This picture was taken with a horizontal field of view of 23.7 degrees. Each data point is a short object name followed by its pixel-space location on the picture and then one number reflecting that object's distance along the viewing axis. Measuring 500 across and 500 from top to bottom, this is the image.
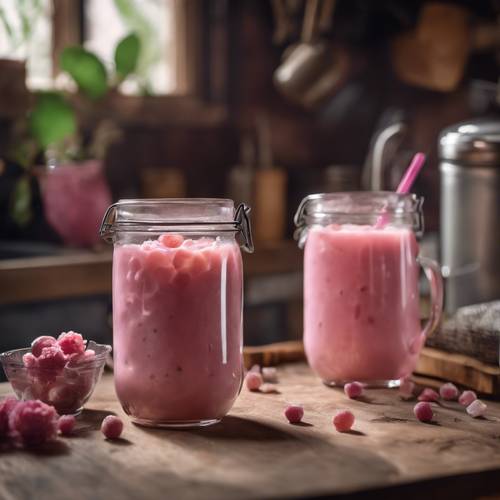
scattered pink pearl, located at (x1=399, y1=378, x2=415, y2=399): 0.86
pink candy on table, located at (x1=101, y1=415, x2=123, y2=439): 0.74
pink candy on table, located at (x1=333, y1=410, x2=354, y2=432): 0.76
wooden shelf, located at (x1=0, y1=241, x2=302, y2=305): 1.38
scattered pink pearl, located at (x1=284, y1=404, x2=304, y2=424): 0.77
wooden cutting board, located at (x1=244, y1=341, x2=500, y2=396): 0.87
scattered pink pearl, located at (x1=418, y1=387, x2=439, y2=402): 0.85
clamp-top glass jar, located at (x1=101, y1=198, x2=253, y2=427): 0.76
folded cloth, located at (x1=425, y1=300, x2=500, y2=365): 0.90
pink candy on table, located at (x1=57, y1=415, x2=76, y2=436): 0.75
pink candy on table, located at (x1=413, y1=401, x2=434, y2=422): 0.78
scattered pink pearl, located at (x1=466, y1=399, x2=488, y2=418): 0.80
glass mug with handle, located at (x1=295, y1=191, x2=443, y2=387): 0.88
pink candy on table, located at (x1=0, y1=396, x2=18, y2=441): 0.73
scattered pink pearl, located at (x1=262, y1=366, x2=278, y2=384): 0.92
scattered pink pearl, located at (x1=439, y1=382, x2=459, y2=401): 0.86
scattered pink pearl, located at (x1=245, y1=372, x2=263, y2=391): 0.87
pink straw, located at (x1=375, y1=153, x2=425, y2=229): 0.90
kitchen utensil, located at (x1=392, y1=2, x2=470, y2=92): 1.73
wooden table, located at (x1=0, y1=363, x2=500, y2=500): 0.64
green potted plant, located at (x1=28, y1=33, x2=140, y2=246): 1.60
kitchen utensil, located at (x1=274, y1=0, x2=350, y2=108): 1.80
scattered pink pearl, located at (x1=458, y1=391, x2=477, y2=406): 0.83
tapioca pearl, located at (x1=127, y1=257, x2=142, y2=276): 0.77
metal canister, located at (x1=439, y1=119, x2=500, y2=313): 1.16
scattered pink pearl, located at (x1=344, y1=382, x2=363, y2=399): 0.85
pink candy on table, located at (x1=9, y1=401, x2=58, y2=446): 0.72
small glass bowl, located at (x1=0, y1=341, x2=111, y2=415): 0.79
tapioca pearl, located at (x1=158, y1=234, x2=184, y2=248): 0.77
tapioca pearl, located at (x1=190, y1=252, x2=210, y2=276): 0.76
